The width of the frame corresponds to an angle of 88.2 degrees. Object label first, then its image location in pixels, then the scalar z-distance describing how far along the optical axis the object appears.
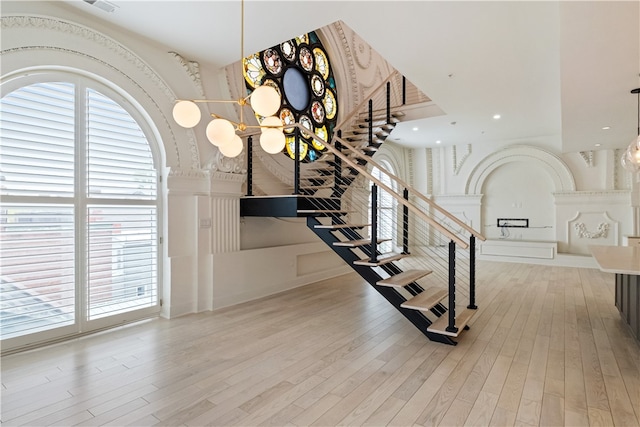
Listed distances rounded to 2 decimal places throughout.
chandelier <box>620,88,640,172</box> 3.70
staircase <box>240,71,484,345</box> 3.33
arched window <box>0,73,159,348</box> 2.87
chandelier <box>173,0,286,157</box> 2.42
